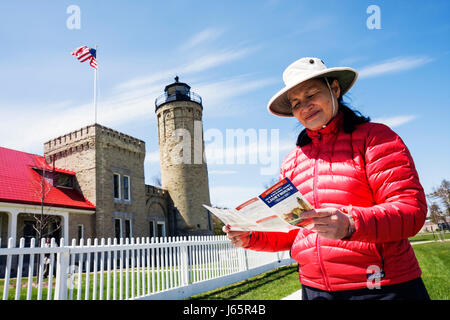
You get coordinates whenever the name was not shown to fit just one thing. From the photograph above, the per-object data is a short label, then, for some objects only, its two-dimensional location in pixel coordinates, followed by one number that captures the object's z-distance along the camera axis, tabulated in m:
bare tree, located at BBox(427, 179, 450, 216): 28.20
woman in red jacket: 1.25
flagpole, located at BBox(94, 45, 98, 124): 18.64
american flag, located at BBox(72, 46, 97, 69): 17.39
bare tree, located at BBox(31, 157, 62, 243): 13.59
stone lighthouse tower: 22.95
